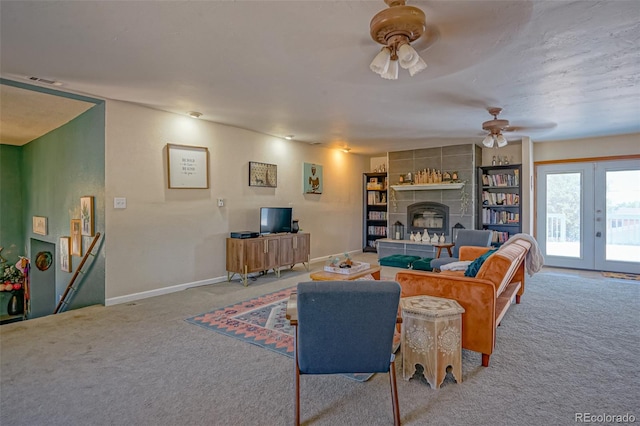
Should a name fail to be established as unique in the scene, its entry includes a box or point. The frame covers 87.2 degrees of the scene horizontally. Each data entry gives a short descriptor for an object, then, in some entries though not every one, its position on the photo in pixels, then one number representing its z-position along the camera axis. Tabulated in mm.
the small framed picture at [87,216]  4289
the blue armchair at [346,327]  1769
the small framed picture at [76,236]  4652
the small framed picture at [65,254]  5035
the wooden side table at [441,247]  5883
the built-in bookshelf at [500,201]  6777
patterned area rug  2963
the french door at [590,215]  5977
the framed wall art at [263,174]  5742
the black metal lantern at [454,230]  7000
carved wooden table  2277
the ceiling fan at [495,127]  4483
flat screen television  5730
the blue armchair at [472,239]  5289
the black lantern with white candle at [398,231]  7695
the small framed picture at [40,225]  5898
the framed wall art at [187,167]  4641
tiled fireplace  6883
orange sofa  2529
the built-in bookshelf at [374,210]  8461
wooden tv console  5109
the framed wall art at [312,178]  6844
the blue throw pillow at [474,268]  2995
